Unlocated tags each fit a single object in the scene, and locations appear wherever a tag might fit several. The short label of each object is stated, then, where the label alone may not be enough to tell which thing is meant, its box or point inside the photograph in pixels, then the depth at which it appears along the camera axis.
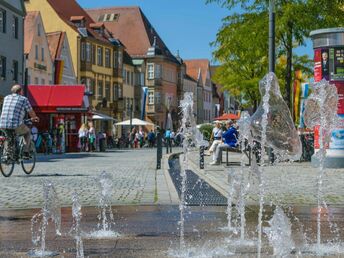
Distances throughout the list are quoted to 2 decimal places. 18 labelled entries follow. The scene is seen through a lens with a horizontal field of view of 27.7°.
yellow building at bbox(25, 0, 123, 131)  68.69
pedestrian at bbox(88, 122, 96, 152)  40.75
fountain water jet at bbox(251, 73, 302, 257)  8.64
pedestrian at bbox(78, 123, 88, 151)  39.53
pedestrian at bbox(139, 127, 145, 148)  60.94
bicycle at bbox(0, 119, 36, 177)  14.66
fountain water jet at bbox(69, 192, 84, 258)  6.00
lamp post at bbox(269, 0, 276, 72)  20.41
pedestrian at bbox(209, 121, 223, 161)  26.28
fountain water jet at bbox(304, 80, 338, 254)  10.15
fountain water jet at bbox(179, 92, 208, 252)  8.91
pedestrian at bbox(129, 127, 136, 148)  60.17
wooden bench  20.75
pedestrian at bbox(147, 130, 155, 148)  63.41
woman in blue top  20.88
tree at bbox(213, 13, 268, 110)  25.16
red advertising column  18.86
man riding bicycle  14.38
